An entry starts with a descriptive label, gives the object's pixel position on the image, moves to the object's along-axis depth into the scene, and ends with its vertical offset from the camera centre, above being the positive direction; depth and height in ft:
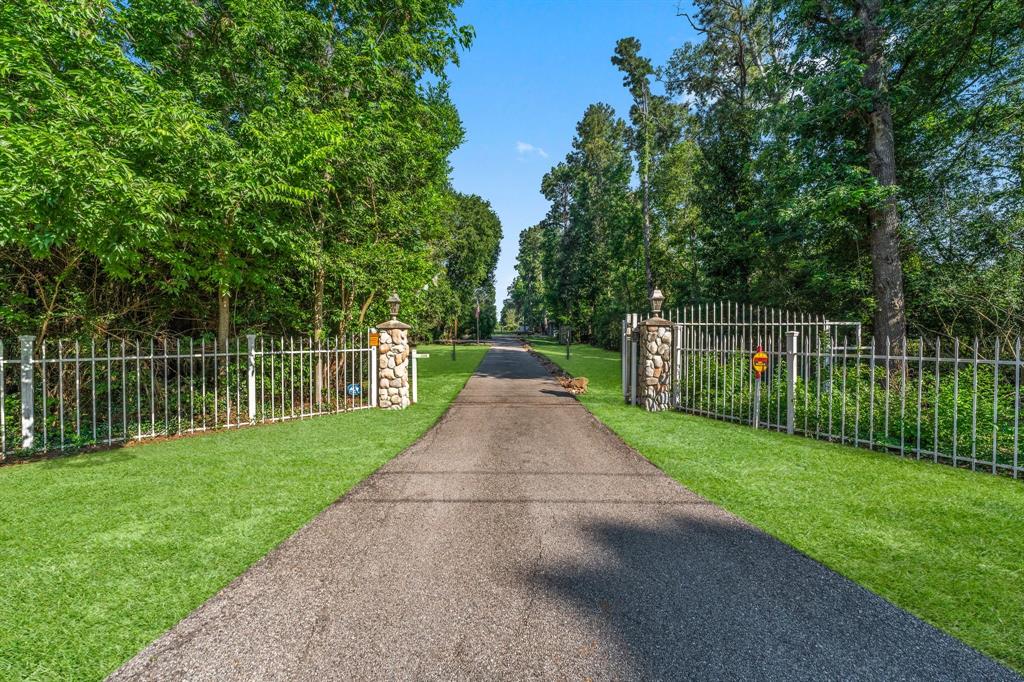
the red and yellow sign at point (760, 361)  24.75 -1.58
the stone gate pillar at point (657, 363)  31.37 -2.17
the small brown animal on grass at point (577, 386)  39.77 -4.97
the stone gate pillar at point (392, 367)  32.45 -2.58
